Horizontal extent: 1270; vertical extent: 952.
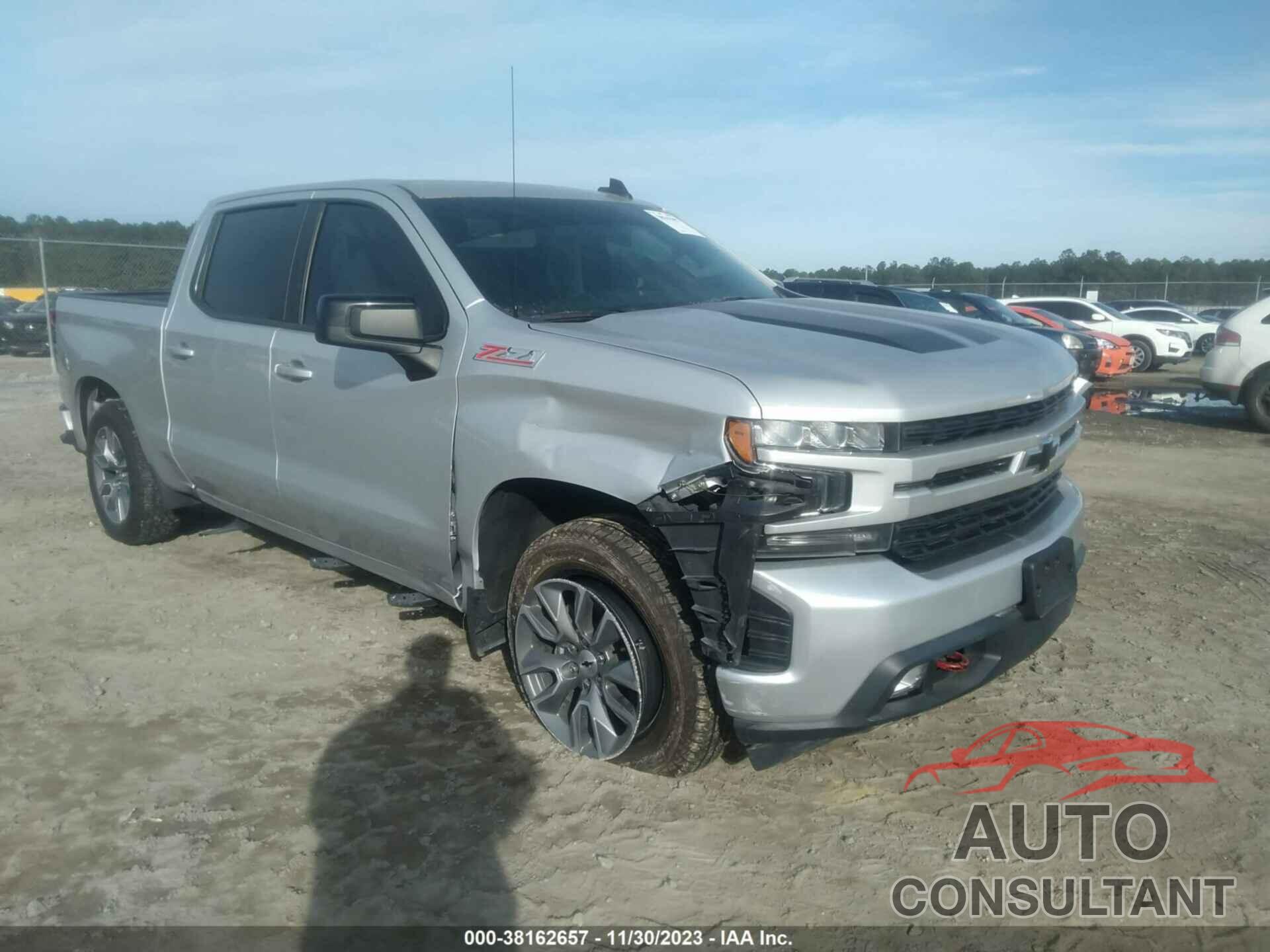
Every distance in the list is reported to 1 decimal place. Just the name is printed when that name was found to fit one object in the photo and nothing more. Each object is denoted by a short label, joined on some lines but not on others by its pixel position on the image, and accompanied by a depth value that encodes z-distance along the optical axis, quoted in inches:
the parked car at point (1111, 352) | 677.9
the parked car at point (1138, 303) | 1130.7
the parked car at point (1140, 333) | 837.2
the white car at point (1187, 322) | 970.7
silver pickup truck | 107.0
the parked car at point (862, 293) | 522.3
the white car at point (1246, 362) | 443.5
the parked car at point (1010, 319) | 603.5
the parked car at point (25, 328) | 775.7
